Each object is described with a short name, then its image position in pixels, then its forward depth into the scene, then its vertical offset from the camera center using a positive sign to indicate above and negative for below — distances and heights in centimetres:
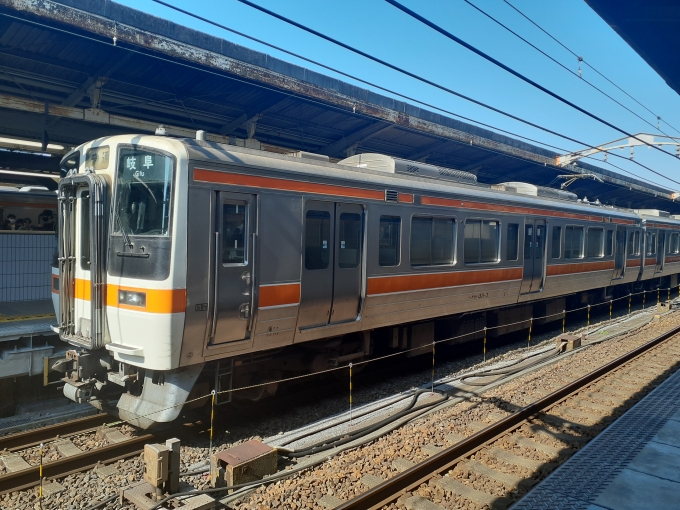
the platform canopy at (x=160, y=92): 763 +237
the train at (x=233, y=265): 566 -54
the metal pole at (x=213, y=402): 579 -198
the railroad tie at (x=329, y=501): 467 -247
